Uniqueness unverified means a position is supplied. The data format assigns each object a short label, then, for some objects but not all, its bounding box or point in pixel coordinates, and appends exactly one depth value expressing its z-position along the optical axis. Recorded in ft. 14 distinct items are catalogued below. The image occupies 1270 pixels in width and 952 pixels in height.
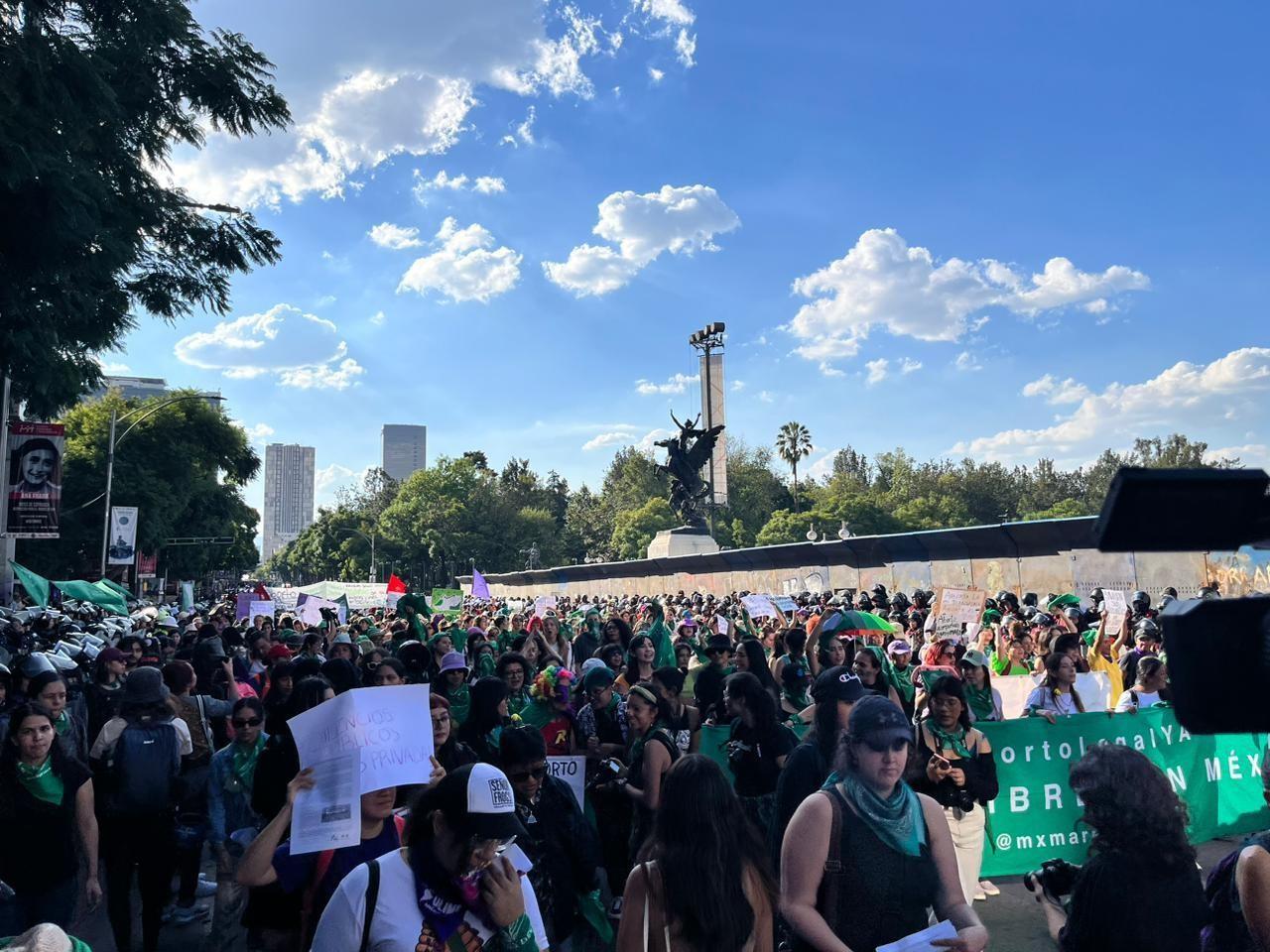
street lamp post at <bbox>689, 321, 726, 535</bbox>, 256.11
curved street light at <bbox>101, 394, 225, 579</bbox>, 101.91
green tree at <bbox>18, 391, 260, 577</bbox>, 144.46
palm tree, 351.87
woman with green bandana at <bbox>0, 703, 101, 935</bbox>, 14.96
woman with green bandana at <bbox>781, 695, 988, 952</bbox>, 9.98
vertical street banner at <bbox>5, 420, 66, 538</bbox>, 71.51
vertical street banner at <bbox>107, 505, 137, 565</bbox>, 98.68
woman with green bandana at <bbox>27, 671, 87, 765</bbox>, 18.21
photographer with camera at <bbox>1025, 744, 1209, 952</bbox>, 9.07
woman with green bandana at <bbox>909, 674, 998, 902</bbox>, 17.79
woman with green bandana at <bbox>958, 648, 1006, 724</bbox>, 23.77
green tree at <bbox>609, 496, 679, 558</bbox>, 283.79
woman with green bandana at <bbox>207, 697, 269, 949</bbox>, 16.65
